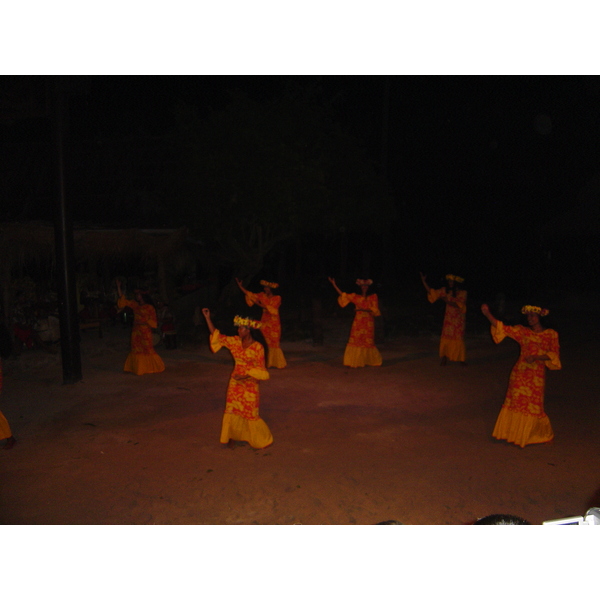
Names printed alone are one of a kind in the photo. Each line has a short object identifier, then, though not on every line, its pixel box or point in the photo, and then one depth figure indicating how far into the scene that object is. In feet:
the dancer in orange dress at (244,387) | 18.19
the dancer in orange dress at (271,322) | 31.76
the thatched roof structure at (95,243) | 35.12
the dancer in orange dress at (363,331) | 31.04
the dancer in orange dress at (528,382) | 18.38
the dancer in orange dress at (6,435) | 18.94
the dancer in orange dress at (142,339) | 29.71
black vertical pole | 28.35
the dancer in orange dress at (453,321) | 30.42
